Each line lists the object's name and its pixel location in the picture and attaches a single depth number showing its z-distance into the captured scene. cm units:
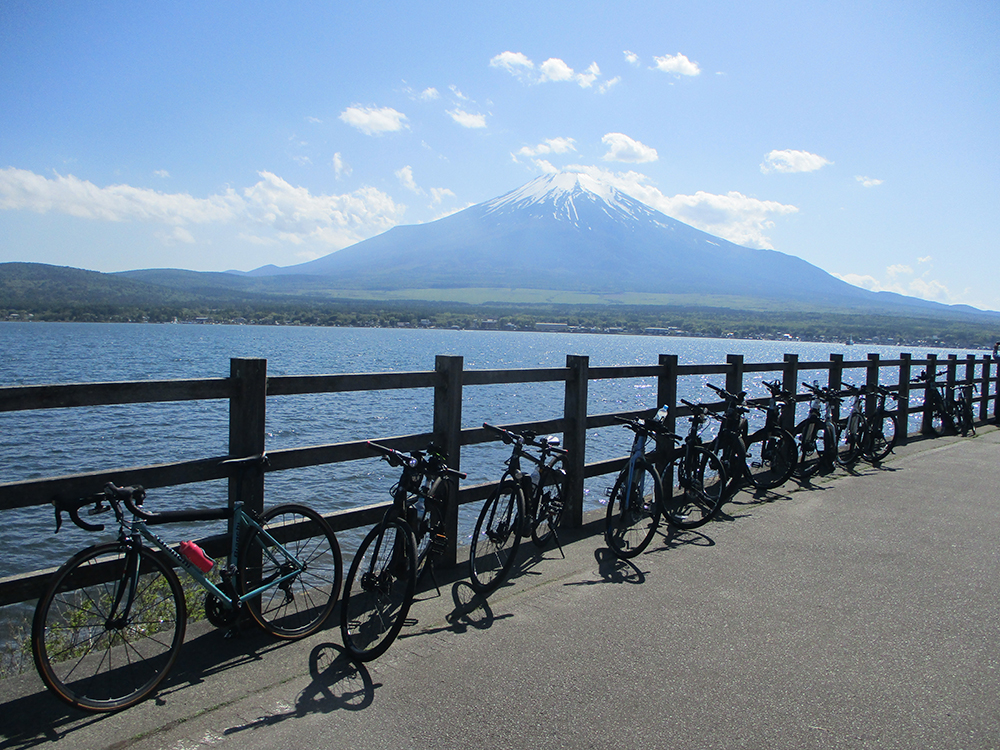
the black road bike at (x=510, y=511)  550
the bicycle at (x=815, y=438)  972
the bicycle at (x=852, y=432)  1082
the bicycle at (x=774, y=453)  896
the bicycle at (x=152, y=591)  355
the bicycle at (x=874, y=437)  1091
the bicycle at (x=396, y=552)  421
